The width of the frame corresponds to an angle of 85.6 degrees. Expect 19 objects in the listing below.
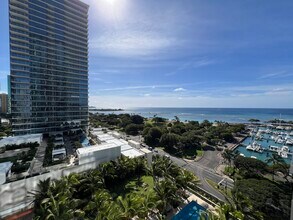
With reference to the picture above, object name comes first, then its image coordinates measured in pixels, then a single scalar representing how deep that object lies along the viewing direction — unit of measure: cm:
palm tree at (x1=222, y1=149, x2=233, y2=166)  3947
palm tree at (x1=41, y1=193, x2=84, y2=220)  1484
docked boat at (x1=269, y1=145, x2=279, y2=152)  6227
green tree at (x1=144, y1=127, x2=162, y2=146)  5969
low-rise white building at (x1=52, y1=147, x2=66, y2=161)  3806
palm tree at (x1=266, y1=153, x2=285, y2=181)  3470
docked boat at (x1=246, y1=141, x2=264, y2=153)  6228
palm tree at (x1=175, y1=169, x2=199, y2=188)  2305
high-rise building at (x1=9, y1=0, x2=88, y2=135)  5284
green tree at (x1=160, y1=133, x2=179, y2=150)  5288
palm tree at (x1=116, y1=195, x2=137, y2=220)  1692
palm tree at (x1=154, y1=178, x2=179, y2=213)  1940
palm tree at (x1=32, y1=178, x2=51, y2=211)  1795
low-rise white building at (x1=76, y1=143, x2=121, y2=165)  2806
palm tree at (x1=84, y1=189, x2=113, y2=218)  1701
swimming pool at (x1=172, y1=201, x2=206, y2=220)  1734
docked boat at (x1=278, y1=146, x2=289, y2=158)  5725
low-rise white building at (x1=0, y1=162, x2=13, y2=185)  2495
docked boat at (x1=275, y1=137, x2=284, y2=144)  7584
